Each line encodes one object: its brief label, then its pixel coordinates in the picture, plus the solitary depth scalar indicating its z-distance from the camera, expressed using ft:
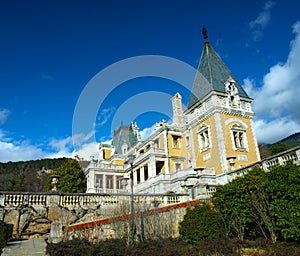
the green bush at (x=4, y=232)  27.04
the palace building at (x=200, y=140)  85.61
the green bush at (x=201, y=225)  33.91
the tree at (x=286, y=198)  27.12
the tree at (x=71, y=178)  103.19
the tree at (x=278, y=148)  142.62
